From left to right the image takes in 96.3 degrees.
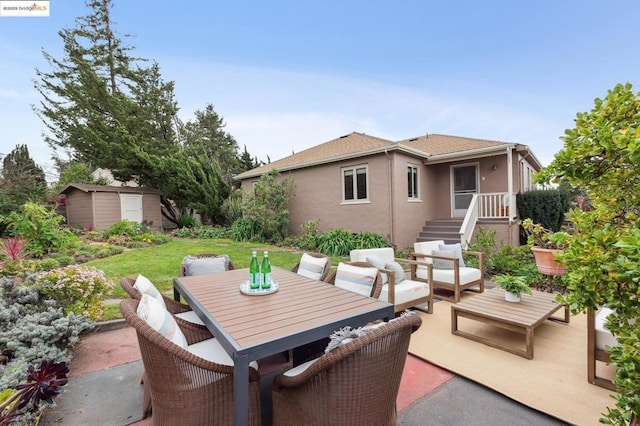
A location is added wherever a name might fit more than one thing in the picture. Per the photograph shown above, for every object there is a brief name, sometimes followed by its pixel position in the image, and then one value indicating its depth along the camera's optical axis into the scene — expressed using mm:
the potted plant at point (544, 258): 5250
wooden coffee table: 3062
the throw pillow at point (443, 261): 5215
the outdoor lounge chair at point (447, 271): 4848
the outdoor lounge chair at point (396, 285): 3840
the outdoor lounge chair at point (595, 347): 2508
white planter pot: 3601
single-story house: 9094
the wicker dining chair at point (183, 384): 1580
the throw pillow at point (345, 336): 1507
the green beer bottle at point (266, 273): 2738
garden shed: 13727
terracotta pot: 5262
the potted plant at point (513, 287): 3551
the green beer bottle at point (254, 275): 2725
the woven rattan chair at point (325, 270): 3576
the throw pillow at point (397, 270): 4293
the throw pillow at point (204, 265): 4016
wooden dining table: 1605
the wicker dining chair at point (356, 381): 1438
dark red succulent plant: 1391
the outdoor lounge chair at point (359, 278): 3006
